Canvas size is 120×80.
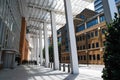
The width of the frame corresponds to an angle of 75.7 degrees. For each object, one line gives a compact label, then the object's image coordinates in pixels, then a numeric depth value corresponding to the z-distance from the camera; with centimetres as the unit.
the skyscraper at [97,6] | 4683
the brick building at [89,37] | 1915
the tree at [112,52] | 197
